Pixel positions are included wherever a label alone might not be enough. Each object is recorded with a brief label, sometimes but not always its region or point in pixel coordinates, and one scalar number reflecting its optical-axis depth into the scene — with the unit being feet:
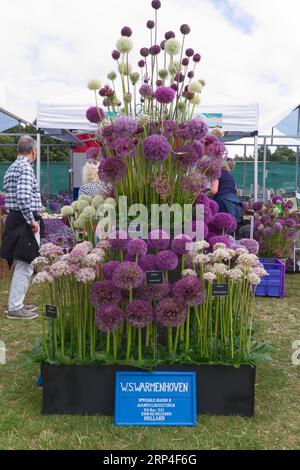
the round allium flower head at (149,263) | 7.16
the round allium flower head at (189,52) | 7.34
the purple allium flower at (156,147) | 6.73
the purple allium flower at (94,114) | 7.32
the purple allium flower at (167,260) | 6.96
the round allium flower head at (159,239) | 7.18
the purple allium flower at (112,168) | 7.07
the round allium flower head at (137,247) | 6.92
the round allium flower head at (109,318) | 6.94
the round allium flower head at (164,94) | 6.79
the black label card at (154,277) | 6.90
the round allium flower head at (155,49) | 7.02
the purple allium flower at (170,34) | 7.21
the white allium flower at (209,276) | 7.00
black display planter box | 7.38
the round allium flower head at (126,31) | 6.98
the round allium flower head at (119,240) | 7.38
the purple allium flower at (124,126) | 6.79
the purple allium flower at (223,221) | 8.17
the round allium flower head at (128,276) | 6.79
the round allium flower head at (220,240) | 7.99
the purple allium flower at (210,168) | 7.61
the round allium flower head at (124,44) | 6.96
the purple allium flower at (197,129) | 7.05
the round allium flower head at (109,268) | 7.30
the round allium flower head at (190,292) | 6.98
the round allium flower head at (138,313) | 6.91
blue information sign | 7.30
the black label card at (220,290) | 7.16
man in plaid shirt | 12.12
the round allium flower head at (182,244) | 7.19
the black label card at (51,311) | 7.37
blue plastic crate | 16.22
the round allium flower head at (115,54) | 7.18
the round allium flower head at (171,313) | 6.97
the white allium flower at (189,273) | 7.23
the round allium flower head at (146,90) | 7.28
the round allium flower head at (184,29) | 7.03
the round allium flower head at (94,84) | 7.20
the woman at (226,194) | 13.20
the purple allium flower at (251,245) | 8.68
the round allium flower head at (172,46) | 6.98
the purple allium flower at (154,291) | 7.11
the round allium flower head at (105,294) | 7.14
